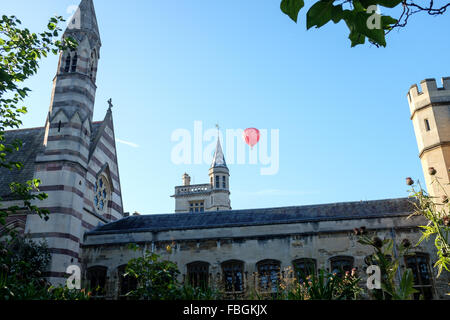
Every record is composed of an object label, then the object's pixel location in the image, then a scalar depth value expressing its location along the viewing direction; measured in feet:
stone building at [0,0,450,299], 54.70
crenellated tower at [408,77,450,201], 57.11
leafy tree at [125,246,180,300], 26.55
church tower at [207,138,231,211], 152.46
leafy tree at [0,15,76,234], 30.66
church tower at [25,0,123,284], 55.01
